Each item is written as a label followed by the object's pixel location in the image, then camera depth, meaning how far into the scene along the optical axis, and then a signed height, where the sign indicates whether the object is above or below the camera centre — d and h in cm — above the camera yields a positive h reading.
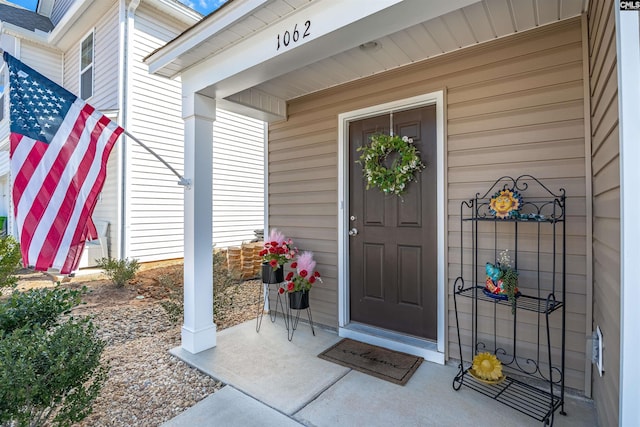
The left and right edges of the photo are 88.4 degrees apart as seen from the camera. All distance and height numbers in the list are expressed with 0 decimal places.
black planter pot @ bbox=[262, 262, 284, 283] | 315 -61
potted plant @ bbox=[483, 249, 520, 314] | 202 -46
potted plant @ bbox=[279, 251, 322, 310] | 301 -68
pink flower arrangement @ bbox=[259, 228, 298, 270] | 315 -40
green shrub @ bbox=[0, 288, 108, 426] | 138 -67
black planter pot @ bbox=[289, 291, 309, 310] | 304 -84
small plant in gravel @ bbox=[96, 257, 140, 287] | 487 -90
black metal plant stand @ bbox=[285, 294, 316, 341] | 319 -116
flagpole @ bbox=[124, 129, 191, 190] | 271 +24
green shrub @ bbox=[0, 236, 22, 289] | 363 -57
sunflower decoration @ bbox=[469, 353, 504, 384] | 204 -100
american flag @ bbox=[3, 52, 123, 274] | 211 +29
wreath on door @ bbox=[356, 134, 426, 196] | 268 +39
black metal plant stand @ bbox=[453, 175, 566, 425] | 207 -57
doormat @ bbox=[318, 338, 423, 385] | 238 -118
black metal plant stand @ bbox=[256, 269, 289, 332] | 341 -115
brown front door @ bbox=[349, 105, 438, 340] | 268 -29
